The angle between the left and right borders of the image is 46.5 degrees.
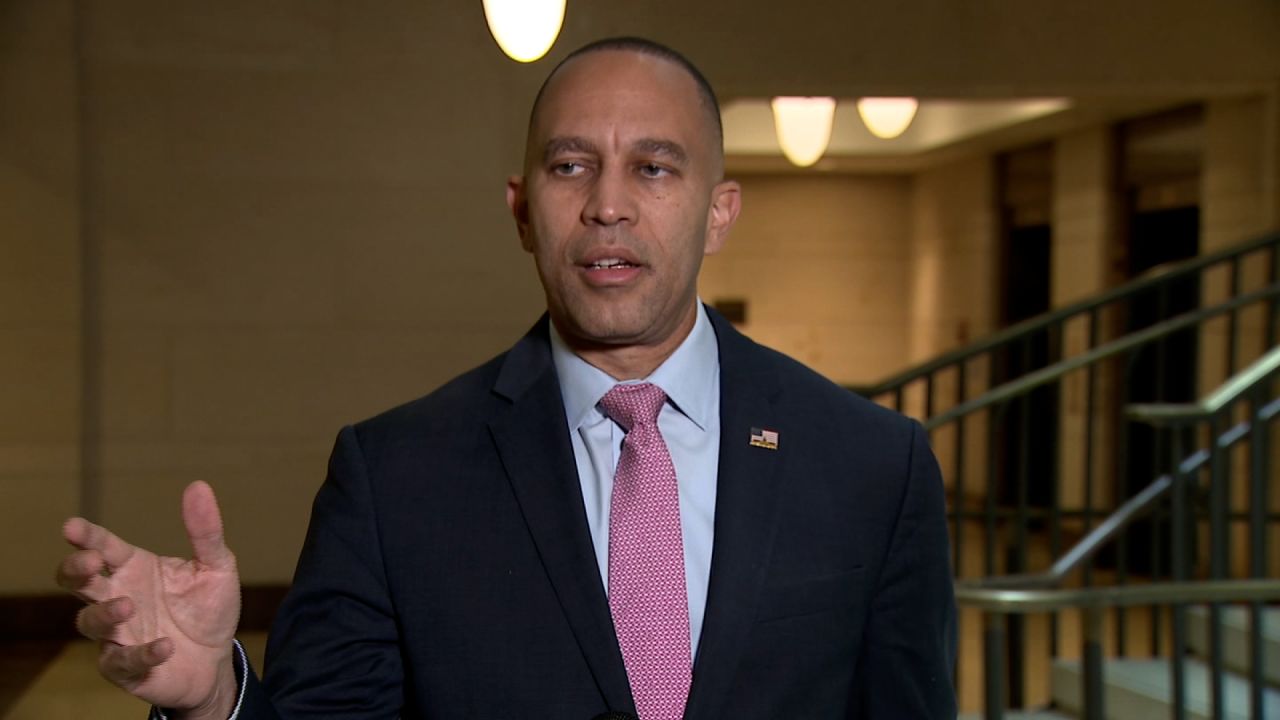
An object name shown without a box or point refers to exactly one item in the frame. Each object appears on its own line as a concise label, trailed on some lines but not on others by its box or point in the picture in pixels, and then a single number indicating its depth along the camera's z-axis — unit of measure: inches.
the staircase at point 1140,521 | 134.7
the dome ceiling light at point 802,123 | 244.2
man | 55.0
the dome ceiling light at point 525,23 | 177.3
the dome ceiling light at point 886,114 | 237.5
